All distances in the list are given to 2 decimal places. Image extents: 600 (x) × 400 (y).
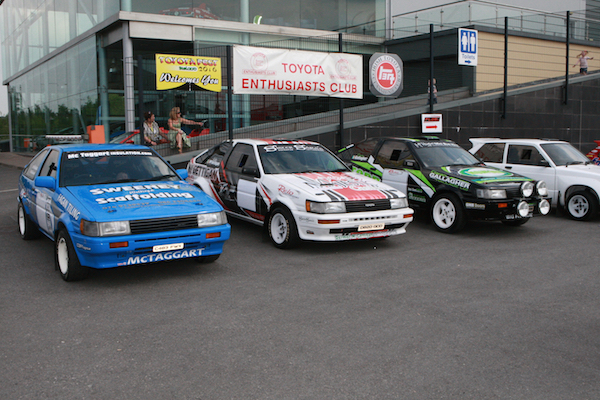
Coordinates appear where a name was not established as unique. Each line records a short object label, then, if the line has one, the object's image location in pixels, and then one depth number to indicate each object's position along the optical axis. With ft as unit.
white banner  42.37
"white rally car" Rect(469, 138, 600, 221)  32.99
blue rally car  18.61
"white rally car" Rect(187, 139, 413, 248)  23.97
